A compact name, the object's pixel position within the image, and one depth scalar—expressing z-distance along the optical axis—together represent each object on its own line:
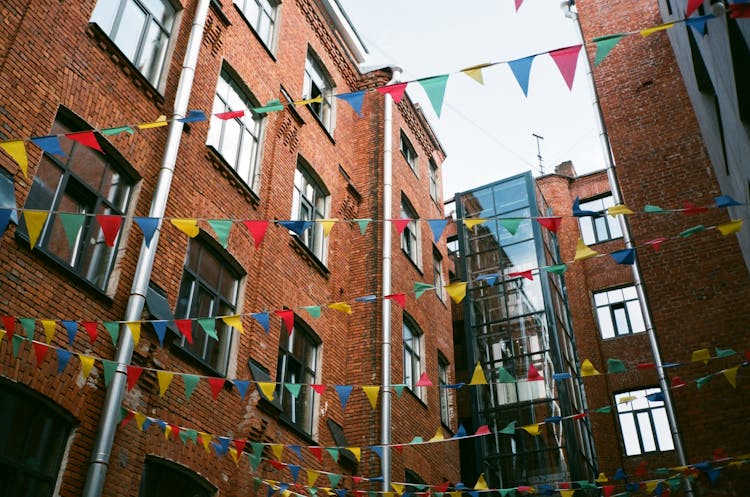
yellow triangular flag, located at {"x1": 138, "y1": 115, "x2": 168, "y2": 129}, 5.56
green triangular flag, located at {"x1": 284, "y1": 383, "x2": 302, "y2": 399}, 7.56
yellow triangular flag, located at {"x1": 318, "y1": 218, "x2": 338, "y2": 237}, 6.37
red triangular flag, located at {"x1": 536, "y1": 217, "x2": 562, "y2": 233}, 6.52
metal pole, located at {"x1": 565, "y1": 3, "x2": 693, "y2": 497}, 10.34
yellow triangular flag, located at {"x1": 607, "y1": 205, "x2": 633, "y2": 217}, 6.24
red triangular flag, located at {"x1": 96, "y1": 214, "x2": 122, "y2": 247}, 5.46
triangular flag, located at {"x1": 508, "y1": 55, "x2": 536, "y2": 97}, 5.16
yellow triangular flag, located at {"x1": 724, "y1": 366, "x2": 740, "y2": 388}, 7.80
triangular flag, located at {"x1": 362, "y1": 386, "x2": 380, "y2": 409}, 7.62
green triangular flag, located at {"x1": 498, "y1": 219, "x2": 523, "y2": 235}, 6.45
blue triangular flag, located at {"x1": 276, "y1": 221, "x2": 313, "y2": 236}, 6.14
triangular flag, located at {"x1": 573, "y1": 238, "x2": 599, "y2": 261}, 6.30
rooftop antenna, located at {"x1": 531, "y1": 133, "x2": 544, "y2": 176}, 33.84
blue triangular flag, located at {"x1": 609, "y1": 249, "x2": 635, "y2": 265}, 6.68
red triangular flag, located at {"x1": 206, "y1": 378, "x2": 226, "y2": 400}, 7.27
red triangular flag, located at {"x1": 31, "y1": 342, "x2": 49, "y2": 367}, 6.20
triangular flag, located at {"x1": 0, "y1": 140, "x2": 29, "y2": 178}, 4.89
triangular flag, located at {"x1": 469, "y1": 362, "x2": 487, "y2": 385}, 7.64
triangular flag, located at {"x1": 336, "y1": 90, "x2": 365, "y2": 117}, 5.57
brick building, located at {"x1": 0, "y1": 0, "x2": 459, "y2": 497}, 6.73
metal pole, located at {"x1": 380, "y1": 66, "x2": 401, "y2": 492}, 11.69
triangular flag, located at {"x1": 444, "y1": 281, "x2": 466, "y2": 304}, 6.97
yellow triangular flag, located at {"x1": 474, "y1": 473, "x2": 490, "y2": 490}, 9.68
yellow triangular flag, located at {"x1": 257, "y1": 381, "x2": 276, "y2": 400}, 7.31
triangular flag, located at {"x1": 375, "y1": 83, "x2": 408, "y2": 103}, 5.72
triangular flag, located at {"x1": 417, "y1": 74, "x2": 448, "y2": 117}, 5.23
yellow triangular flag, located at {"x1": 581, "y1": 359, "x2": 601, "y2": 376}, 7.66
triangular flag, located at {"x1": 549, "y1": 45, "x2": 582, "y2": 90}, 5.17
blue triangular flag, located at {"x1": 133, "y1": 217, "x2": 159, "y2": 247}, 5.65
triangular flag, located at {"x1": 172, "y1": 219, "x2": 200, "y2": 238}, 5.78
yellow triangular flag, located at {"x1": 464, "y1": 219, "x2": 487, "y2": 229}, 6.12
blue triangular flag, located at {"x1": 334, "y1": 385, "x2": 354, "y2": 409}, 7.65
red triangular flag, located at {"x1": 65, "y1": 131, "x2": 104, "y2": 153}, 5.27
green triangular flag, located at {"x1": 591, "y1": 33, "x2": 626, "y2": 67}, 4.90
